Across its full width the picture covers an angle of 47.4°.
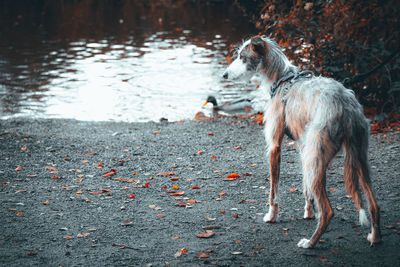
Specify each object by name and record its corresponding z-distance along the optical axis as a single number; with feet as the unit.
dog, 13.41
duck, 38.63
